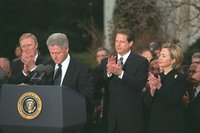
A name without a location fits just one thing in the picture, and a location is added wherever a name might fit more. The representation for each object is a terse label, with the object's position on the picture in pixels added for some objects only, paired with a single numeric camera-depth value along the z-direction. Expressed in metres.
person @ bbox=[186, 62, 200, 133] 15.81
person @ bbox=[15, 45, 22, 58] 24.17
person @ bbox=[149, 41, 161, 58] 24.01
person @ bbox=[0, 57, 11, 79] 17.47
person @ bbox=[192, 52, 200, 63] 19.03
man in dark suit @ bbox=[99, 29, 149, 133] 15.51
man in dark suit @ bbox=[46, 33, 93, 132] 14.00
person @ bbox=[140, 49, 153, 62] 21.77
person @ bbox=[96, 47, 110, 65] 22.53
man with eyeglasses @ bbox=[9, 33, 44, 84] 15.33
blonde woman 15.16
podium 12.19
